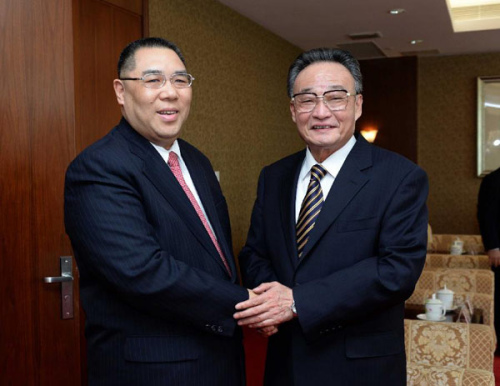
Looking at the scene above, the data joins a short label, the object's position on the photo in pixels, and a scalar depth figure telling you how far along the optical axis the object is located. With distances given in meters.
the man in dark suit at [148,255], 1.67
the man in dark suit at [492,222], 5.41
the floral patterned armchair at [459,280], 4.36
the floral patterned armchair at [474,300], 3.77
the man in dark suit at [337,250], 1.84
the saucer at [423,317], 3.39
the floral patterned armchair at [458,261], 5.91
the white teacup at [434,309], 3.38
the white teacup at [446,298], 3.63
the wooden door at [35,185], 2.35
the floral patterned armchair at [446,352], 2.65
